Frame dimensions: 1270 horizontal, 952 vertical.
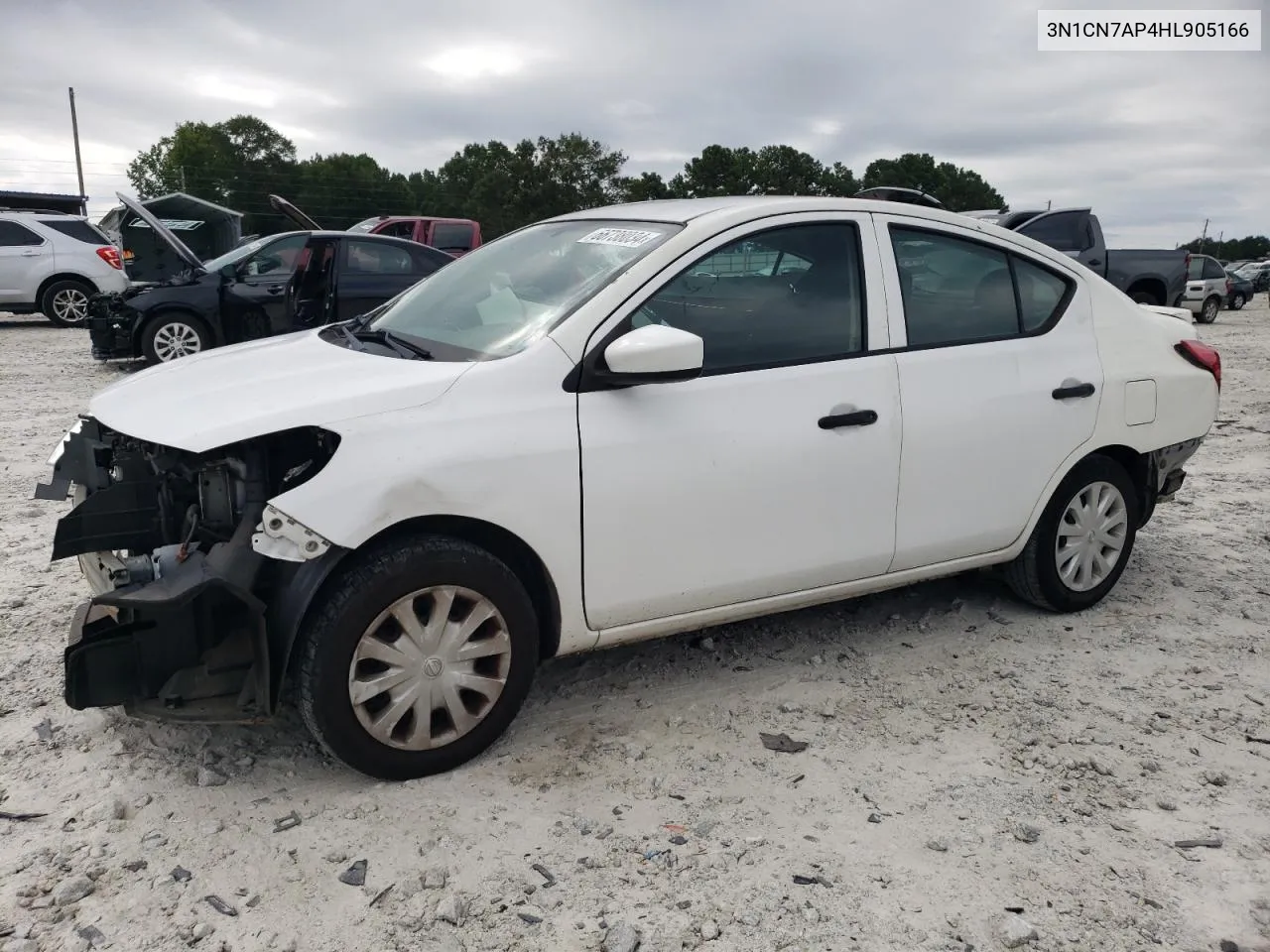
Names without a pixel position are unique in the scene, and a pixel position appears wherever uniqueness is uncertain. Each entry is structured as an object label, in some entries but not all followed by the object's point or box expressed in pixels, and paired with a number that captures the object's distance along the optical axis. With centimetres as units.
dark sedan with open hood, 981
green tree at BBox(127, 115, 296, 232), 7038
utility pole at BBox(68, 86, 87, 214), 4666
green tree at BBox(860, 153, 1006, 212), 7262
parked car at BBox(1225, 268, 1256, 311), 2877
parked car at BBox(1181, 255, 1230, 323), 2281
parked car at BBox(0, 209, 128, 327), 1516
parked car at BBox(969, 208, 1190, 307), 1329
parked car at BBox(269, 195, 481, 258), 1845
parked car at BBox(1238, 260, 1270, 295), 3931
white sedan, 278
